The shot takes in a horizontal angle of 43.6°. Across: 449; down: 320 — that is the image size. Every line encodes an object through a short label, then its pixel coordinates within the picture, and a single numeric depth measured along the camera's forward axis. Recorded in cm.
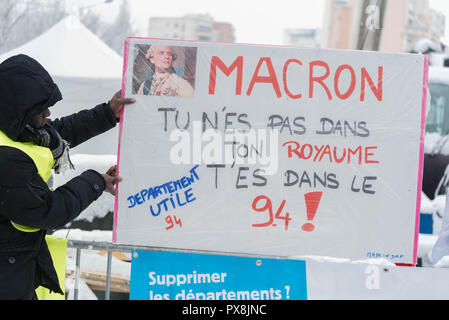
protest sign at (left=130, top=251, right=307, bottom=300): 309
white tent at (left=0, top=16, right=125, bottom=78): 938
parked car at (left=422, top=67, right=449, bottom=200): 661
